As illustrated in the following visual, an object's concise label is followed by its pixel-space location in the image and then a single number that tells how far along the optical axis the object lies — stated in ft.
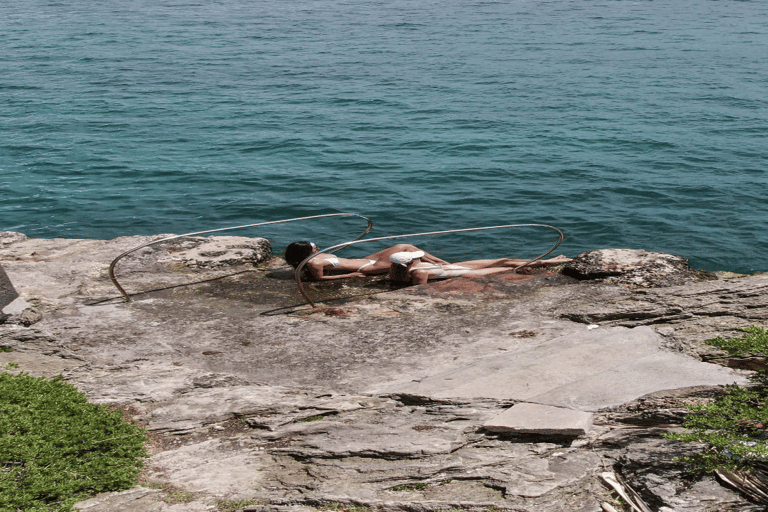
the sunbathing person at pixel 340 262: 39.09
